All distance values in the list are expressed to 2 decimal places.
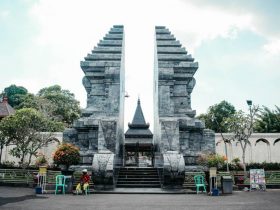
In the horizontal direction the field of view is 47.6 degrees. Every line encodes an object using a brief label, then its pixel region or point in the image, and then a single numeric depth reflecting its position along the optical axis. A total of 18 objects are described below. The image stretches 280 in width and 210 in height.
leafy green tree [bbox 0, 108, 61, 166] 19.92
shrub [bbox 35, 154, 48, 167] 25.02
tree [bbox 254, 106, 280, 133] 38.22
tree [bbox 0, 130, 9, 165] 21.15
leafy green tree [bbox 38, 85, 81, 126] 42.91
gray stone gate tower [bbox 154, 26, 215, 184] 18.20
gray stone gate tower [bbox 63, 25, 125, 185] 17.77
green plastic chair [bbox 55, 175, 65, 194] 13.71
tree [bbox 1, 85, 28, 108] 52.22
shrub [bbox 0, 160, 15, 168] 24.64
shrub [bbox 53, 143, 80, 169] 14.50
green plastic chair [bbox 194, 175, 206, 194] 13.98
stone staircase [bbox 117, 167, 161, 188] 15.57
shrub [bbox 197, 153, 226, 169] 14.34
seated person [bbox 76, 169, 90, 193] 13.33
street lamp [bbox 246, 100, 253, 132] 18.04
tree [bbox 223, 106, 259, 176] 21.08
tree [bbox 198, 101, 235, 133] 48.72
